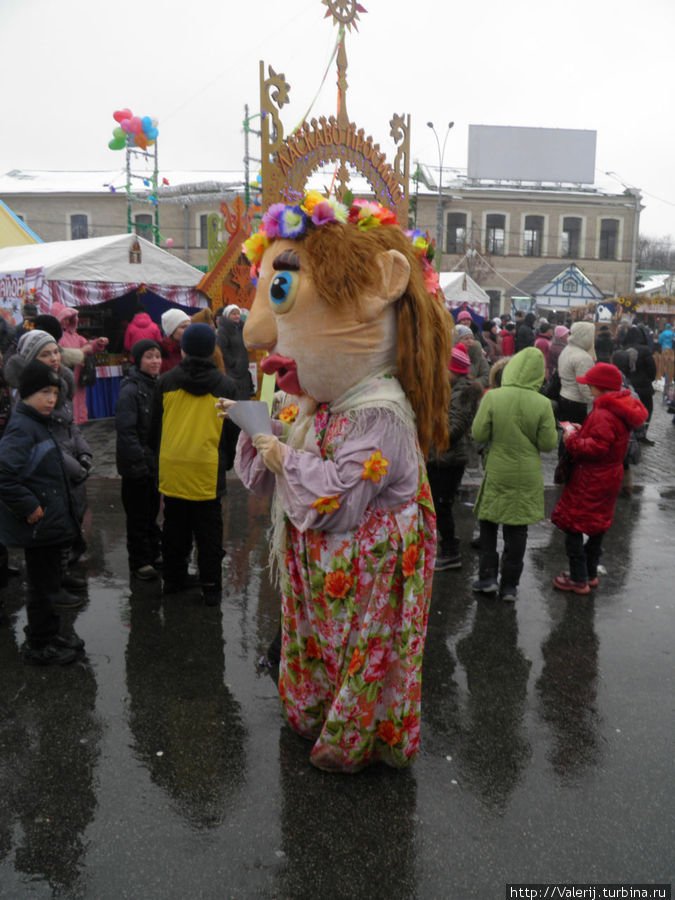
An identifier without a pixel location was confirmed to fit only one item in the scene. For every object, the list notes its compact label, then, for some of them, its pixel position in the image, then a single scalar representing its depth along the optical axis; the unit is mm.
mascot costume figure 2627
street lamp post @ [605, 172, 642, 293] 36375
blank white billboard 38875
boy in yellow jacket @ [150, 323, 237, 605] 4258
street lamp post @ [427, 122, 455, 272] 28820
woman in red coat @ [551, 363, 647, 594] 4531
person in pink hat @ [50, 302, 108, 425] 7246
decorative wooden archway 7391
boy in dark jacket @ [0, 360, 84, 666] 3479
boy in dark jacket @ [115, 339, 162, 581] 4680
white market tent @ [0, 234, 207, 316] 10094
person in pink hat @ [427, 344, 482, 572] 5043
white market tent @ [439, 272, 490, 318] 15695
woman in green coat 4477
